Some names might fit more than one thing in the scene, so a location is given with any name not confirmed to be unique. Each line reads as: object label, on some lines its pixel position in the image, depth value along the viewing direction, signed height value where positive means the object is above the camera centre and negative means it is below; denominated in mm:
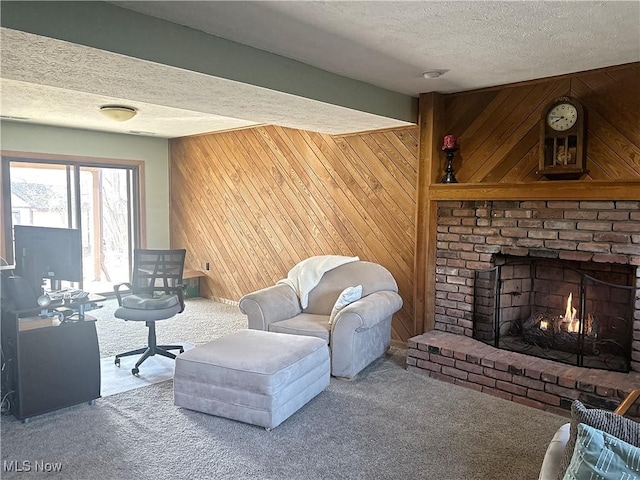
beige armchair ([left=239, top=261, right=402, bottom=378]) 3785 -799
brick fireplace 3357 -420
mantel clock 3590 +582
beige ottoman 2979 -1019
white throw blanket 4449 -521
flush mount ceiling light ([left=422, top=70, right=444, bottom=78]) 3588 +1049
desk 3066 -951
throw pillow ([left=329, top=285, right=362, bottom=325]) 3984 -672
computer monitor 3320 -288
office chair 4137 -719
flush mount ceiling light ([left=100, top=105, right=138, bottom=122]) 4534 +937
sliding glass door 6191 +109
